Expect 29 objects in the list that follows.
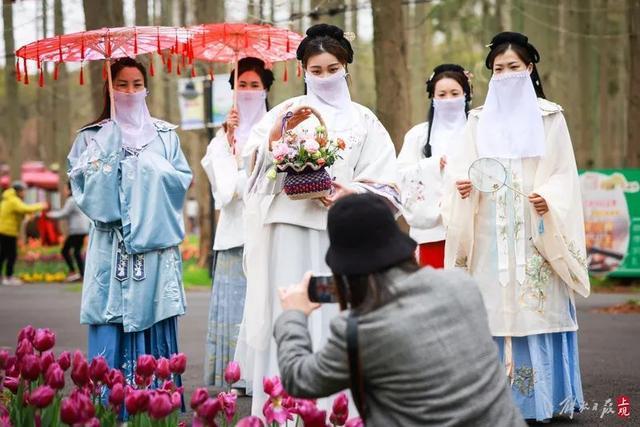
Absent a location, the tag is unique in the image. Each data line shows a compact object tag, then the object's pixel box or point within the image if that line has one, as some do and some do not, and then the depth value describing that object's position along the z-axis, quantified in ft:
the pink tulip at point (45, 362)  14.93
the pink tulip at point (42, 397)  13.56
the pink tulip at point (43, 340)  15.78
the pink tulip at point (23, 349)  15.44
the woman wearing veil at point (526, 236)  23.36
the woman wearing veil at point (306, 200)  20.44
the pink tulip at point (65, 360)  15.56
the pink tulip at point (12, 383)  15.61
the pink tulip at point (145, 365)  15.26
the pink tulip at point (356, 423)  12.75
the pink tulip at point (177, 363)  15.31
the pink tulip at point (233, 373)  15.07
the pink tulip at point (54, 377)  14.33
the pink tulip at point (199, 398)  12.83
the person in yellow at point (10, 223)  70.44
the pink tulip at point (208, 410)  12.64
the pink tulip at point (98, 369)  15.15
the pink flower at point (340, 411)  13.17
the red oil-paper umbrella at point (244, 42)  29.14
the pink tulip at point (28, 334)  16.01
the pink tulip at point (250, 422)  11.97
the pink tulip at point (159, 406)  13.08
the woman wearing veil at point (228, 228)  28.53
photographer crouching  11.66
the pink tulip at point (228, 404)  13.70
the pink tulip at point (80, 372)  14.79
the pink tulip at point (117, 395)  14.16
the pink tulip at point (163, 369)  15.25
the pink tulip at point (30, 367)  14.85
